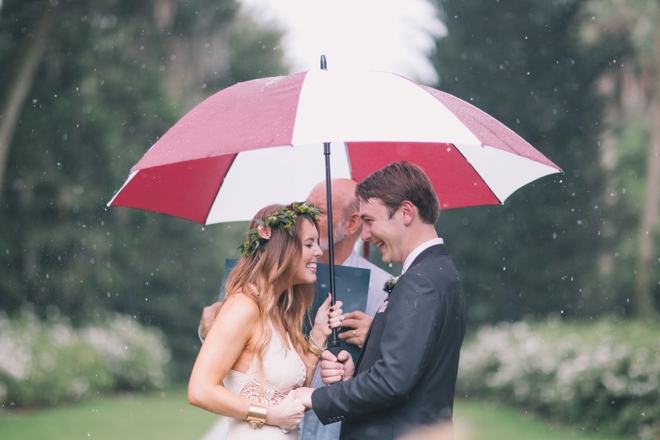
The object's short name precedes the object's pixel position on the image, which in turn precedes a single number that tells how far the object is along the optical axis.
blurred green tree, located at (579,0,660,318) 15.09
